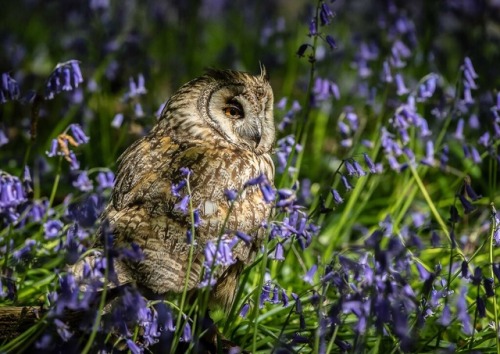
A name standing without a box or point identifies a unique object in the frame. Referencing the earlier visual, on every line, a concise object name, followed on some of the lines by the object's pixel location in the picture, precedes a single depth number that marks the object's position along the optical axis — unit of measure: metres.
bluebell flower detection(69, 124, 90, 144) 7.38
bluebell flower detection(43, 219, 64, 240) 7.82
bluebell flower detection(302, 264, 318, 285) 6.49
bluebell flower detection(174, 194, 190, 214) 5.91
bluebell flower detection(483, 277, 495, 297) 5.54
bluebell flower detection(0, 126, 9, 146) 8.64
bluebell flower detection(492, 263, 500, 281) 5.26
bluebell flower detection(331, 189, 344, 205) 6.36
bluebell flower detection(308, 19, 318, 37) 7.25
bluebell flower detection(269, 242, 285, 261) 6.43
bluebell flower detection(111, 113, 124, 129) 8.95
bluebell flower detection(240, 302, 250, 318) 6.72
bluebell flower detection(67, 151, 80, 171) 7.44
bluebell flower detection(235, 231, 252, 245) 5.55
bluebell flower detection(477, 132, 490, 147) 8.81
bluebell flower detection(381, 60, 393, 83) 9.31
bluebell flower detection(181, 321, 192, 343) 5.65
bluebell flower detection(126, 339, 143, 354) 5.36
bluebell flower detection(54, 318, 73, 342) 5.12
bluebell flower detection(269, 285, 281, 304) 6.23
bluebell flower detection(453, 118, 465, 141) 9.29
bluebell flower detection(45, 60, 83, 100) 7.00
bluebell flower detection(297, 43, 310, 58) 7.06
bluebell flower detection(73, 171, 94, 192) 8.17
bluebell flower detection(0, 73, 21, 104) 7.18
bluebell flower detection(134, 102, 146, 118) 9.22
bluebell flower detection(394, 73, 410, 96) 9.52
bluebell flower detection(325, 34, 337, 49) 7.25
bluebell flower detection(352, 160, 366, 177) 6.71
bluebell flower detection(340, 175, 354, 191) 6.79
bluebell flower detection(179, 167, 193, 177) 6.00
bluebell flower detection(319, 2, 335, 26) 7.24
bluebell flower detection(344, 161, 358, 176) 6.58
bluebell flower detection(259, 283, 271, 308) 6.41
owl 6.96
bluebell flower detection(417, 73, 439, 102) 8.96
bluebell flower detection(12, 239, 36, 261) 7.37
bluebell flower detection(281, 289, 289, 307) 6.27
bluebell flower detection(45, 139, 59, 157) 7.23
